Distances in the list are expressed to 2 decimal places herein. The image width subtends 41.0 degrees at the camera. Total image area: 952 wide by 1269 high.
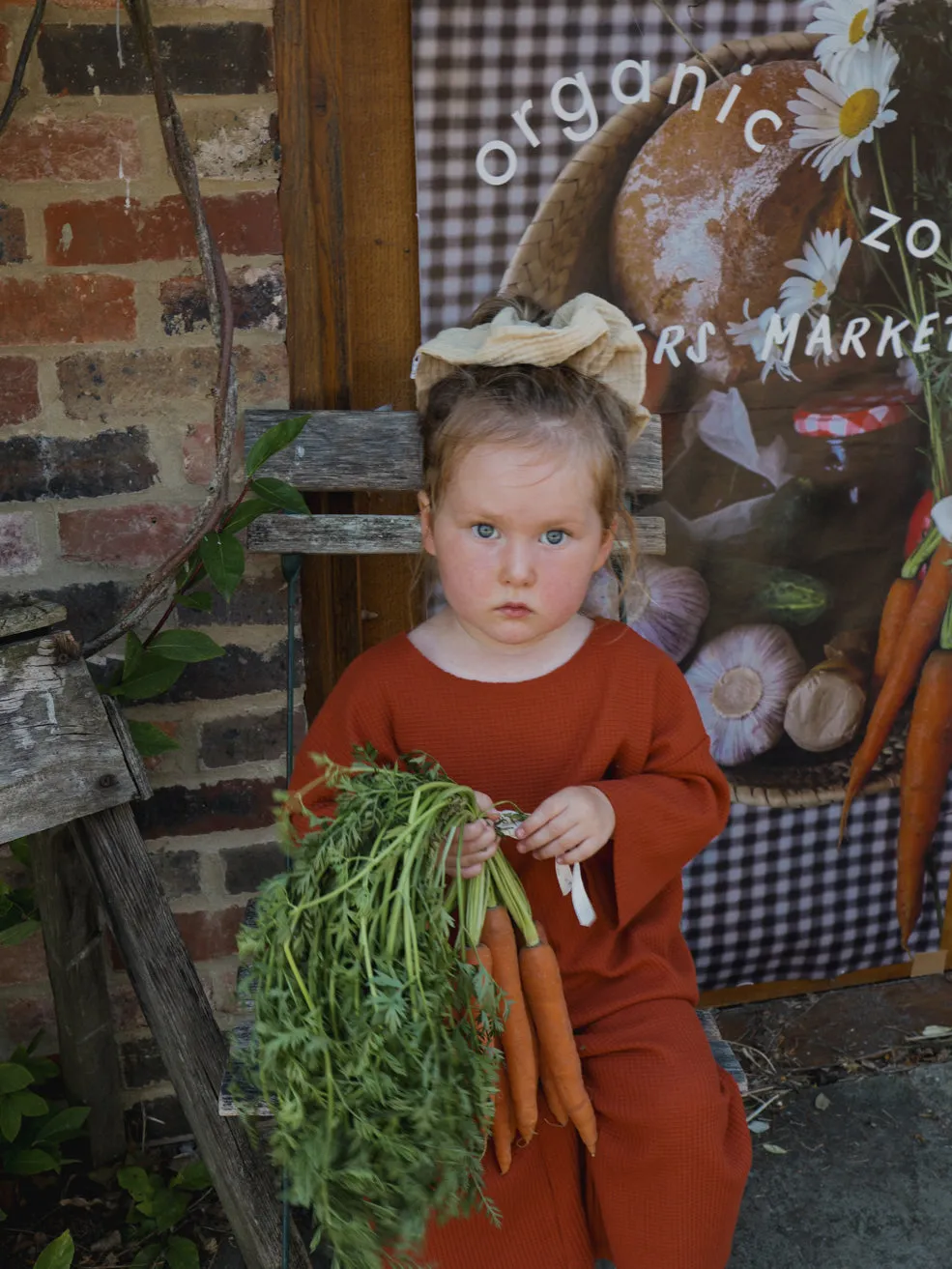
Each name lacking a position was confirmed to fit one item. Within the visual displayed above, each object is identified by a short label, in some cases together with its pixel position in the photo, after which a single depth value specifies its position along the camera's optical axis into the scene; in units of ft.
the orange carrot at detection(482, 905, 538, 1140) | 5.98
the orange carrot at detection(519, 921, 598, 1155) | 6.04
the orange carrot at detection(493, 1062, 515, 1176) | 6.00
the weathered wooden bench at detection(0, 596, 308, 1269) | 6.04
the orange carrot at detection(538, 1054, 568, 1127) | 6.12
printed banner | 7.96
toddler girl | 6.03
